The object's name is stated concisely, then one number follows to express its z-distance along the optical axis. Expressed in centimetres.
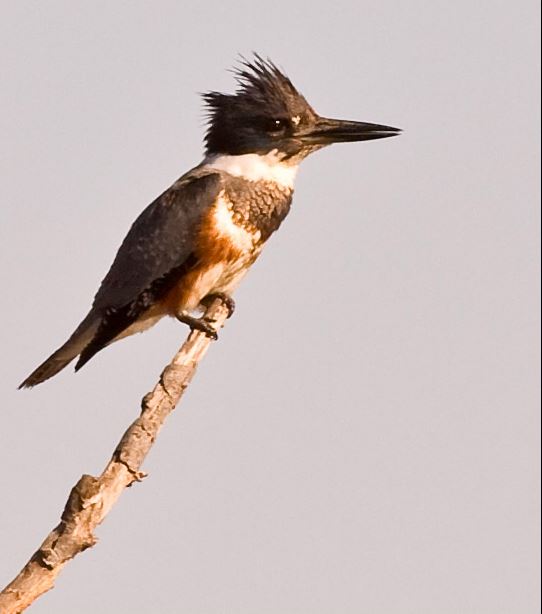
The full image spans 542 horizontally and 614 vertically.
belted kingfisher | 1173
